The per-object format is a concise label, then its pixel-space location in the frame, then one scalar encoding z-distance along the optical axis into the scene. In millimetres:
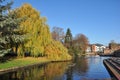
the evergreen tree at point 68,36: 54338
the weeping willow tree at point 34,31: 21234
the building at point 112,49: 74755
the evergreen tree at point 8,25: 13602
